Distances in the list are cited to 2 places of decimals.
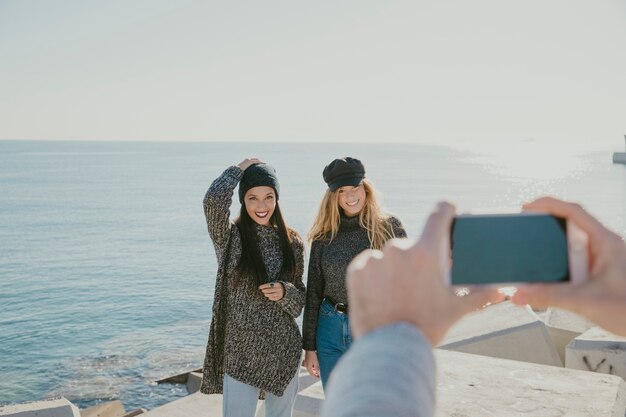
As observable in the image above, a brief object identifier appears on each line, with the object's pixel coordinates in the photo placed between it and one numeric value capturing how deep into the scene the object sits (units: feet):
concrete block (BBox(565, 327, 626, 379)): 16.49
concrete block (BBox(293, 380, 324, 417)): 13.67
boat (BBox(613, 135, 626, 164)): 361.51
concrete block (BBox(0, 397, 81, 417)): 19.26
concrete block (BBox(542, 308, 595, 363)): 22.52
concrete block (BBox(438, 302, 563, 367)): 19.40
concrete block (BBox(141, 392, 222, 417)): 21.01
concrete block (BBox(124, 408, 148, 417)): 29.09
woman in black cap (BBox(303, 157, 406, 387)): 14.46
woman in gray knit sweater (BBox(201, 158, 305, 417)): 13.12
